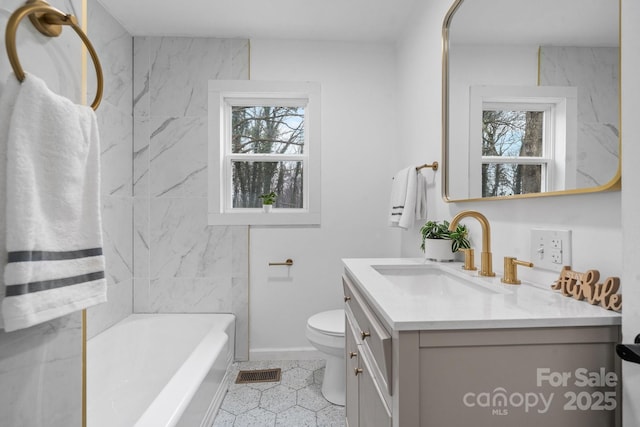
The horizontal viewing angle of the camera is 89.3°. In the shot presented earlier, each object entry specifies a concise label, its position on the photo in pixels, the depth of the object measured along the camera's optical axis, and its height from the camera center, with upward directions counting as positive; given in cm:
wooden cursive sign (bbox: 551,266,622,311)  71 -18
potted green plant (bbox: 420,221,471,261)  143 -13
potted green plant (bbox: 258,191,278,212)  244 +9
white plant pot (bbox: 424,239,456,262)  143 -17
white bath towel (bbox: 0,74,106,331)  47 +1
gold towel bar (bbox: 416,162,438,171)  170 +25
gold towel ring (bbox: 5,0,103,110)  47 +31
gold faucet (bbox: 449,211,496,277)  115 -10
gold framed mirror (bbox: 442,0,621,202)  81 +37
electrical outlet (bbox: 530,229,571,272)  91 -10
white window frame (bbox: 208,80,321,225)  239 +49
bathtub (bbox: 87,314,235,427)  136 -87
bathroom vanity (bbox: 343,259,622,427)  66 -32
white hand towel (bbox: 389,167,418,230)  180 +8
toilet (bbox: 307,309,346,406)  182 -78
